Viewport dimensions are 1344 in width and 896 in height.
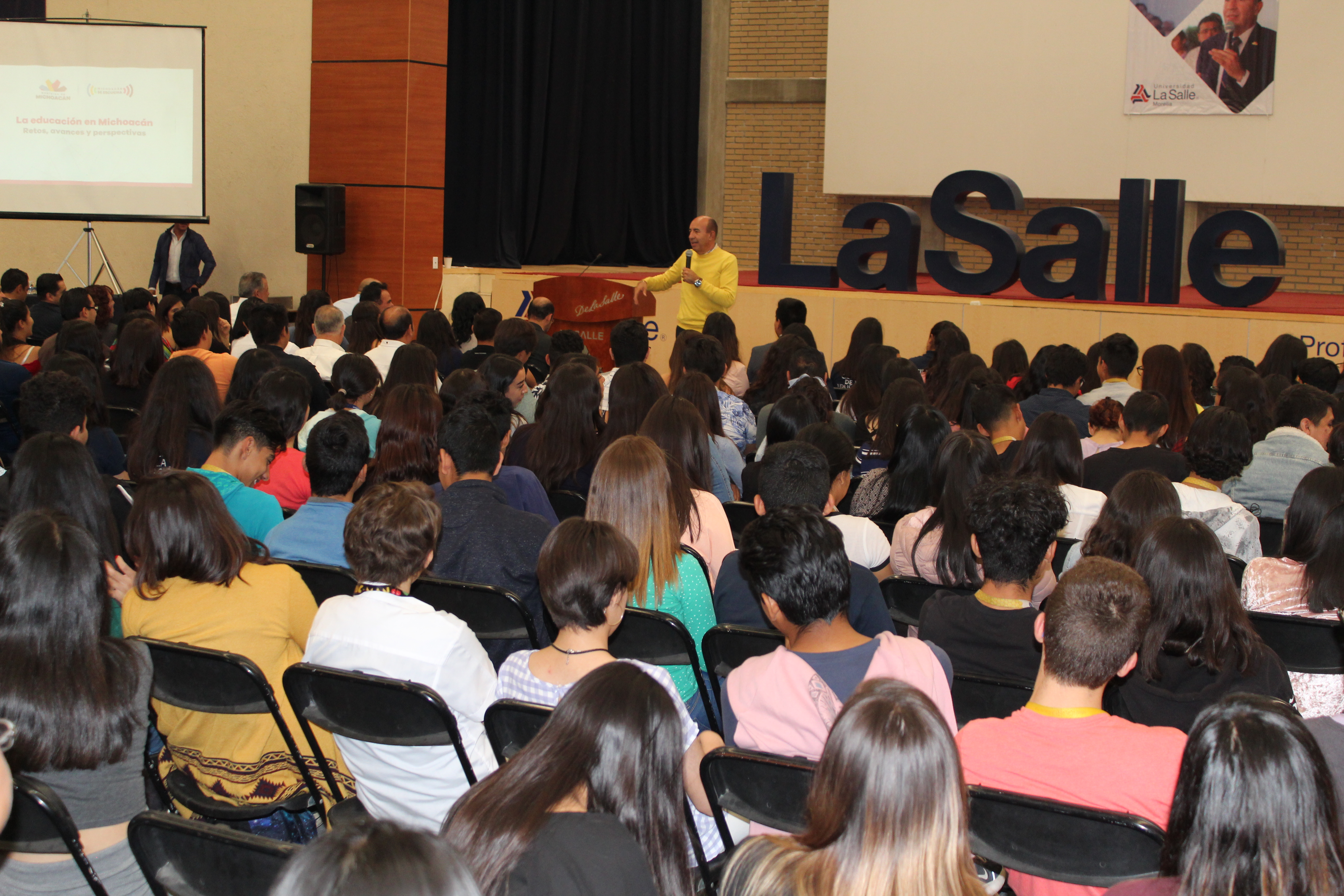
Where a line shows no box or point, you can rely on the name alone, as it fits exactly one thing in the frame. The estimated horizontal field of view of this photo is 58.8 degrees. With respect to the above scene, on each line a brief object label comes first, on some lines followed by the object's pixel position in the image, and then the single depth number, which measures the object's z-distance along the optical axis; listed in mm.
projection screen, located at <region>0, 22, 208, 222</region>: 10219
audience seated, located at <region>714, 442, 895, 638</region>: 2709
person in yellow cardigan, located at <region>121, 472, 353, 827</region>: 2590
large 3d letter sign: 9070
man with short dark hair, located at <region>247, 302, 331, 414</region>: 5605
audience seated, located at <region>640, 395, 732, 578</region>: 3898
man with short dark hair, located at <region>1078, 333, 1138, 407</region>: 5883
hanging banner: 11211
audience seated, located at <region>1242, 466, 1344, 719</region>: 2936
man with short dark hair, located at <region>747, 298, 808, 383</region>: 7730
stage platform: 8641
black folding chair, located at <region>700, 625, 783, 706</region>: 2592
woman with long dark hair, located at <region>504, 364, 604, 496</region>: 4289
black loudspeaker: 11180
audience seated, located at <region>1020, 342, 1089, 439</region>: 5500
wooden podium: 9320
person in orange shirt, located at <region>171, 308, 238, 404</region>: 5793
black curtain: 13914
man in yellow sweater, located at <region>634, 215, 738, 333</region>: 8406
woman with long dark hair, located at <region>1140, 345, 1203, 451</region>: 5750
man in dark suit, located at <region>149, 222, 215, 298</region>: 11023
